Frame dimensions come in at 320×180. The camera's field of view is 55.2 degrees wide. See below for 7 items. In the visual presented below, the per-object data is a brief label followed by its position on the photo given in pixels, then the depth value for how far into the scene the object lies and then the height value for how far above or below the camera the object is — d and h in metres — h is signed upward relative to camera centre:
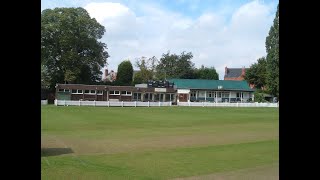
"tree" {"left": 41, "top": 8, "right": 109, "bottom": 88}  44.10 +6.83
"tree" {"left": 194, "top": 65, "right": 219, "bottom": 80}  77.08 +5.11
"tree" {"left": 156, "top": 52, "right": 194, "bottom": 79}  74.71 +6.74
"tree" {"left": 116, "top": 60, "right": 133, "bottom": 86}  59.50 +4.10
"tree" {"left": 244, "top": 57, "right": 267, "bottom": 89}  56.56 +3.64
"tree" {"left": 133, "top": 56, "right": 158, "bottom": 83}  64.01 +4.58
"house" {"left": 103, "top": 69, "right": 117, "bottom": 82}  67.94 +4.08
